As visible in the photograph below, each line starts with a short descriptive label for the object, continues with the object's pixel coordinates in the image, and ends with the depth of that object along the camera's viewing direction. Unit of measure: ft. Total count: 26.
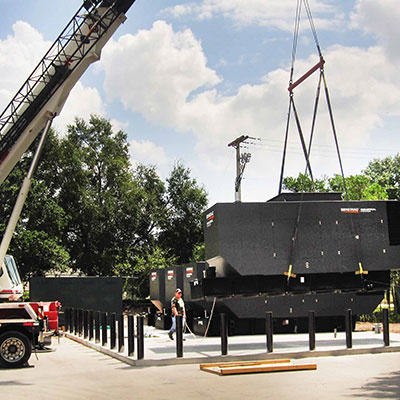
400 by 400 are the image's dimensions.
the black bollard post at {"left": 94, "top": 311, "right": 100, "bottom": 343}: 72.08
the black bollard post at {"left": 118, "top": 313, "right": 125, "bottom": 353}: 59.57
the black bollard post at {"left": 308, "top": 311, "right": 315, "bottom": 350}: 57.00
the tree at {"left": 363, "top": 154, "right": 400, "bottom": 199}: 308.19
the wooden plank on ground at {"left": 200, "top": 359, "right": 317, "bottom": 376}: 45.21
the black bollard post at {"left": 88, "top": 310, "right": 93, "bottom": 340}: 76.07
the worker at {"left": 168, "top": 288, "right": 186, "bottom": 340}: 74.61
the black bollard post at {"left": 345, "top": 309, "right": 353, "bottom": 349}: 58.13
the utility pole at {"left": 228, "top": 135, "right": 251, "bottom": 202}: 147.54
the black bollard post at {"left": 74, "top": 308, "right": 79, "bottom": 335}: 89.04
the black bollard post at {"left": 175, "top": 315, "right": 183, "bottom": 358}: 53.88
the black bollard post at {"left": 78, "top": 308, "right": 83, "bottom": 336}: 86.25
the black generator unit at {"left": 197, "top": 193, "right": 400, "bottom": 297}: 57.82
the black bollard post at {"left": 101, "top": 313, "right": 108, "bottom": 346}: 67.67
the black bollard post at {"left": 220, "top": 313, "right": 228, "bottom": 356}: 54.95
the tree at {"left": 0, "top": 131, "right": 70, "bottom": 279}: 153.89
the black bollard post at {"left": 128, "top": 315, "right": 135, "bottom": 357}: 56.24
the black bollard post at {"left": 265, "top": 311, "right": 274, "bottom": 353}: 56.34
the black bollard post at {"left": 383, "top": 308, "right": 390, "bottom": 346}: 60.03
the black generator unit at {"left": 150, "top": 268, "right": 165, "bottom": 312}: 102.99
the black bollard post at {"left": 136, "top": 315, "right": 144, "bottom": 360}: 53.11
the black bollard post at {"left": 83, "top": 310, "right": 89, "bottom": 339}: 79.36
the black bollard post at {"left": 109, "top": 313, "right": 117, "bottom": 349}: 62.60
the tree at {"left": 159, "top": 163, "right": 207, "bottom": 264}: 193.88
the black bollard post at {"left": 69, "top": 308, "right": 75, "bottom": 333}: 94.32
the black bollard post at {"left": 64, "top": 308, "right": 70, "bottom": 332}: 99.30
